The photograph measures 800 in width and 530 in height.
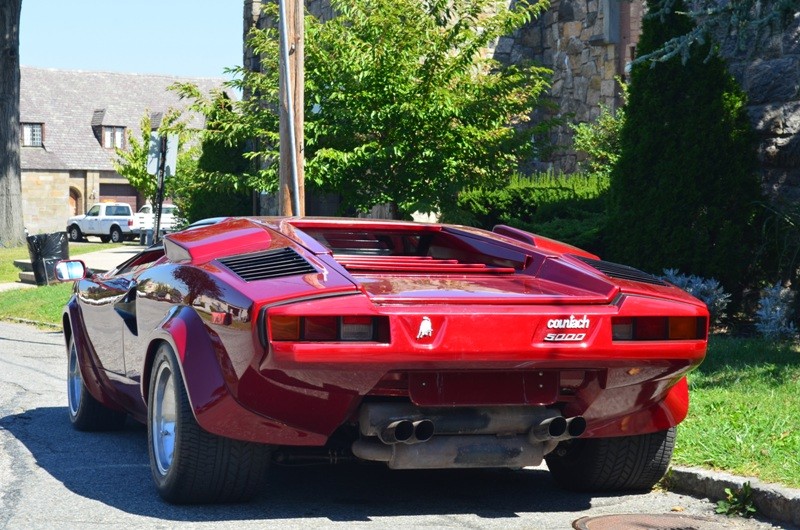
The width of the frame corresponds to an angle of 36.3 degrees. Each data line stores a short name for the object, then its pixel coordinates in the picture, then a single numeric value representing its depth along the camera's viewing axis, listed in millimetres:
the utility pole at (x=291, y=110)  12164
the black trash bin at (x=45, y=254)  21906
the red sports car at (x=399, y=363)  4766
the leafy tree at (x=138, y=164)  50062
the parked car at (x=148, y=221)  46806
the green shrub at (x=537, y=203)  14727
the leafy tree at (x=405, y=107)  14359
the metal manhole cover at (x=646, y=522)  5258
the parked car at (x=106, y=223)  51800
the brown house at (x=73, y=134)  64375
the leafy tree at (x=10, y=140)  31094
